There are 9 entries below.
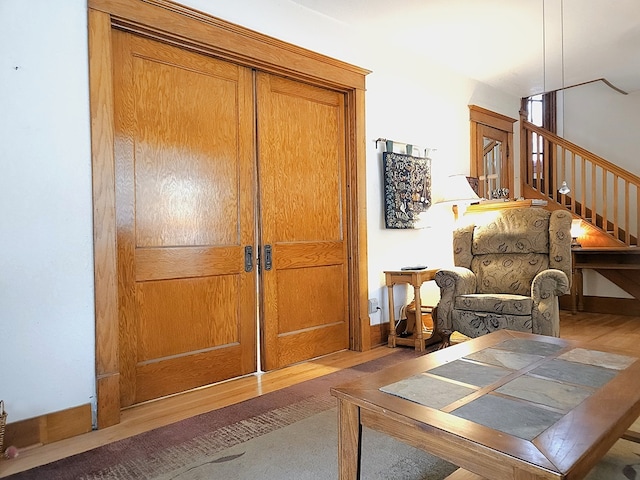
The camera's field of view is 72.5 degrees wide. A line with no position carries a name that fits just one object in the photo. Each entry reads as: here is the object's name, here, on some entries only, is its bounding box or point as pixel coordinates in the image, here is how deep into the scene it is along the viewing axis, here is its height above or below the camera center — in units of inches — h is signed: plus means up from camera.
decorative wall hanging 148.2 +16.6
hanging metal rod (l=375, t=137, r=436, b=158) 147.6 +32.3
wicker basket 71.2 -30.0
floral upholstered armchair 117.6 -12.5
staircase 190.4 +18.2
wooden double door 97.4 +4.9
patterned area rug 65.4 -35.7
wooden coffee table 39.6 -19.4
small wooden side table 135.7 -21.7
